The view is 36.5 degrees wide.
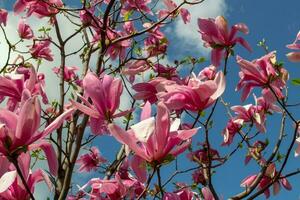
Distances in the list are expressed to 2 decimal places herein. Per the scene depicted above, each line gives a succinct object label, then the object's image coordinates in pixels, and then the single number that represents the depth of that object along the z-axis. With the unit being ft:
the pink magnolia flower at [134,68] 8.23
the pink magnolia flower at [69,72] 13.34
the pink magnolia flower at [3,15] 14.02
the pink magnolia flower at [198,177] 10.73
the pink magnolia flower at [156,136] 4.39
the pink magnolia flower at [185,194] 5.45
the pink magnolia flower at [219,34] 7.53
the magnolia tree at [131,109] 4.42
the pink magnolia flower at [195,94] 5.40
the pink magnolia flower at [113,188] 5.98
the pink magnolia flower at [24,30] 14.25
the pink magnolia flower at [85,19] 11.31
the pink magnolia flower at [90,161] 12.58
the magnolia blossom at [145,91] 6.64
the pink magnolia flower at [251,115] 9.34
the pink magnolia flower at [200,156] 9.40
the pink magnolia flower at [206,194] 5.55
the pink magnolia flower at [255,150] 9.68
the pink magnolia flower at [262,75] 7.31
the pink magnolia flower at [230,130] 9.72
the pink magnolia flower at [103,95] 5.14
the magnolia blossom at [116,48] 11.23
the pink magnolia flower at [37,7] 9.61
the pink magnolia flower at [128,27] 13.01
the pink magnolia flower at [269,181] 8.34
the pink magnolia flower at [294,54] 7.14
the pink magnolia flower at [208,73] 8.82
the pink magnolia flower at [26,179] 4.54
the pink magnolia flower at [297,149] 6.85
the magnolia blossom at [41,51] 13.83
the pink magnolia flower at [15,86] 5.46
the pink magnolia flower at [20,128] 4.07
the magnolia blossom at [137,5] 12.28
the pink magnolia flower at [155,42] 11.91
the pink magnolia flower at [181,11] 11.80
